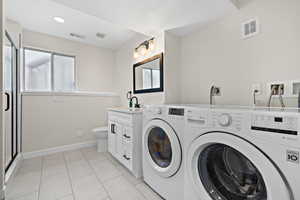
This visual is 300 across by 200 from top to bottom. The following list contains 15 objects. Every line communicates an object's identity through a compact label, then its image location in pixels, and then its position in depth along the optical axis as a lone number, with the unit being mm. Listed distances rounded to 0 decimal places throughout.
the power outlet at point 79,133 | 2742
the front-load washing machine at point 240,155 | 587
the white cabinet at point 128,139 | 1651
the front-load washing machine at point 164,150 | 1131
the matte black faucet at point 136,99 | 2537
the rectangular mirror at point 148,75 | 2046
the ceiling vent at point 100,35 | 2604
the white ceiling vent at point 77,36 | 2577
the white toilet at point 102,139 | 2537
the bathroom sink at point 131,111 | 1662
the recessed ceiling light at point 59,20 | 2074
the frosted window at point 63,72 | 2744
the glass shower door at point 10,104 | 1781
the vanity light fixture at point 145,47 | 2173
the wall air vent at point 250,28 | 1321
